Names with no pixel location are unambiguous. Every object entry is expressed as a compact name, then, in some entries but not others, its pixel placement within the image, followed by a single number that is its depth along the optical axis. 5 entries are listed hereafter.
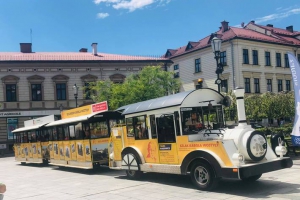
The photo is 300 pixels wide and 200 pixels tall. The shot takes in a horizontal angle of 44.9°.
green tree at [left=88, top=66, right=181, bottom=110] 25.05
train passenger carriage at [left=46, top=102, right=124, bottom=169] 15.38
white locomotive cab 9.00
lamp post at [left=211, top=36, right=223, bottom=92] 14.01
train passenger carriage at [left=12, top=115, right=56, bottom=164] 20.98
